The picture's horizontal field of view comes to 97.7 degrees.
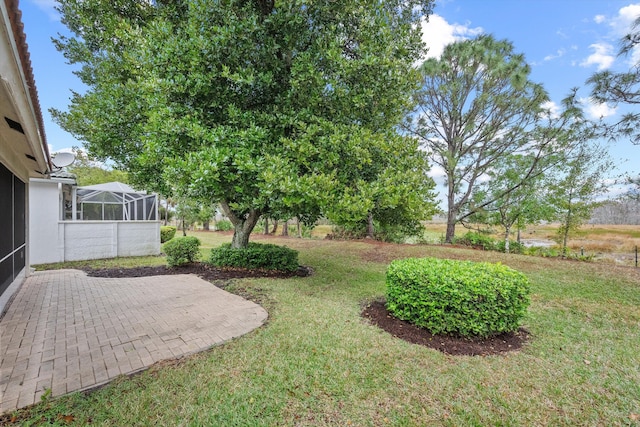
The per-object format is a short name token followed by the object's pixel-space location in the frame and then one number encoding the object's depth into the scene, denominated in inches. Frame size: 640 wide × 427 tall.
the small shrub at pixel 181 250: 317.4
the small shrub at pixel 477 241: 534.5
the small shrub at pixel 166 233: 607.2
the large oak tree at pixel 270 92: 195.6
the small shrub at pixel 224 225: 980.6
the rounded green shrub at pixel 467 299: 141.6
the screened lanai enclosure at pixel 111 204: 407.8
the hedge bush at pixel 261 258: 297.0
